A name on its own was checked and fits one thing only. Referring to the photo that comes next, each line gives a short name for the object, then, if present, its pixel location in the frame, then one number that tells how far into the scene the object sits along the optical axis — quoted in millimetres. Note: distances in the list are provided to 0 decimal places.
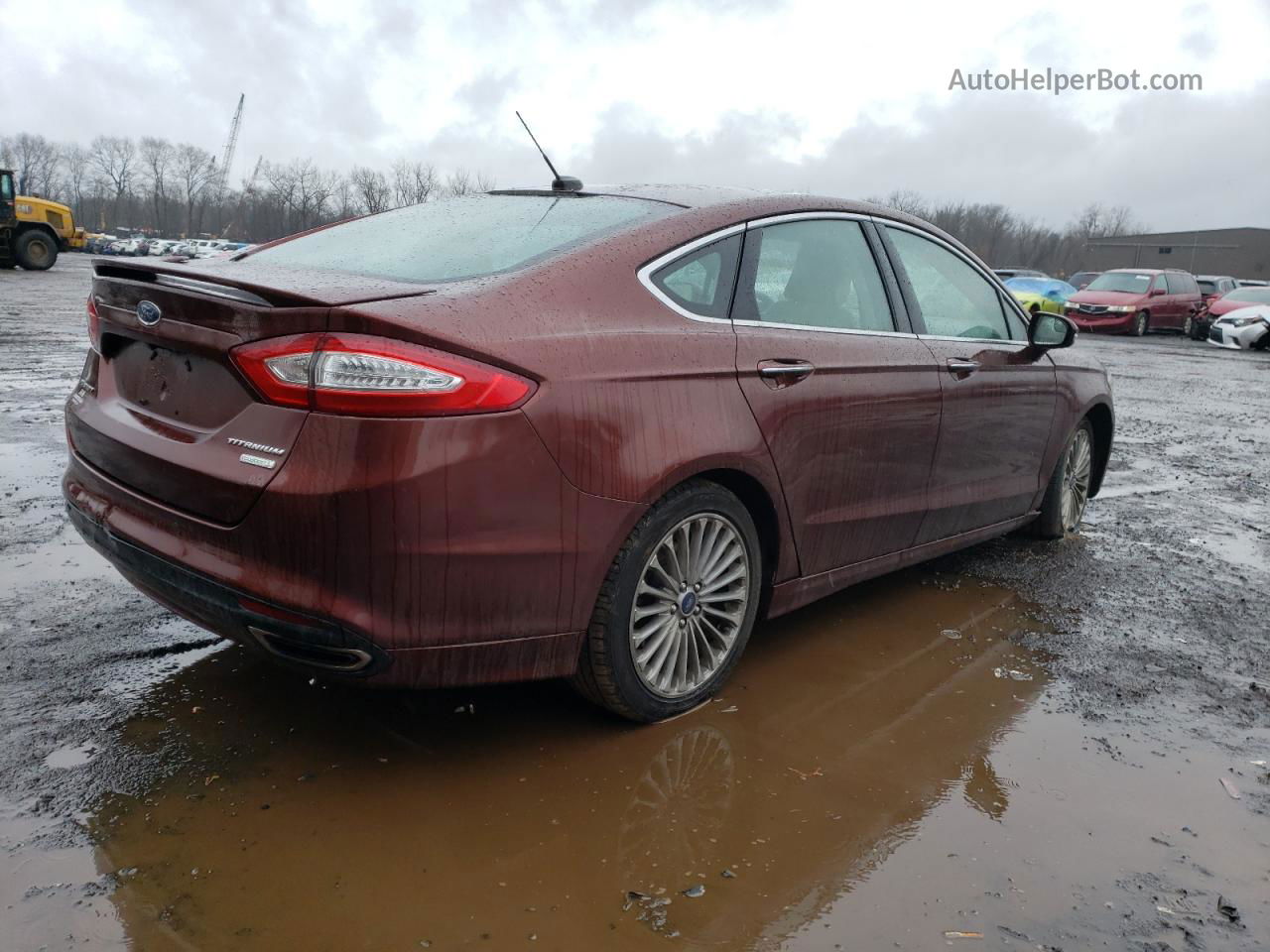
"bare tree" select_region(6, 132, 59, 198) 111938
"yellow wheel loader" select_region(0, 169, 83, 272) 26453
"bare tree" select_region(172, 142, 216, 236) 119188
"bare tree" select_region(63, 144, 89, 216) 115938
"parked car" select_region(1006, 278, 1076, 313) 24094
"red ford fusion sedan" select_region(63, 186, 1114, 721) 2348
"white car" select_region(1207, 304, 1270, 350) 23078
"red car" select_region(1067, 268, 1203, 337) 25672
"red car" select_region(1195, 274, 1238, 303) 31781
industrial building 82812
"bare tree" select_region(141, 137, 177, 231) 118125
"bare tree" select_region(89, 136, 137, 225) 117000
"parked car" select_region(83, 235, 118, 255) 63084
